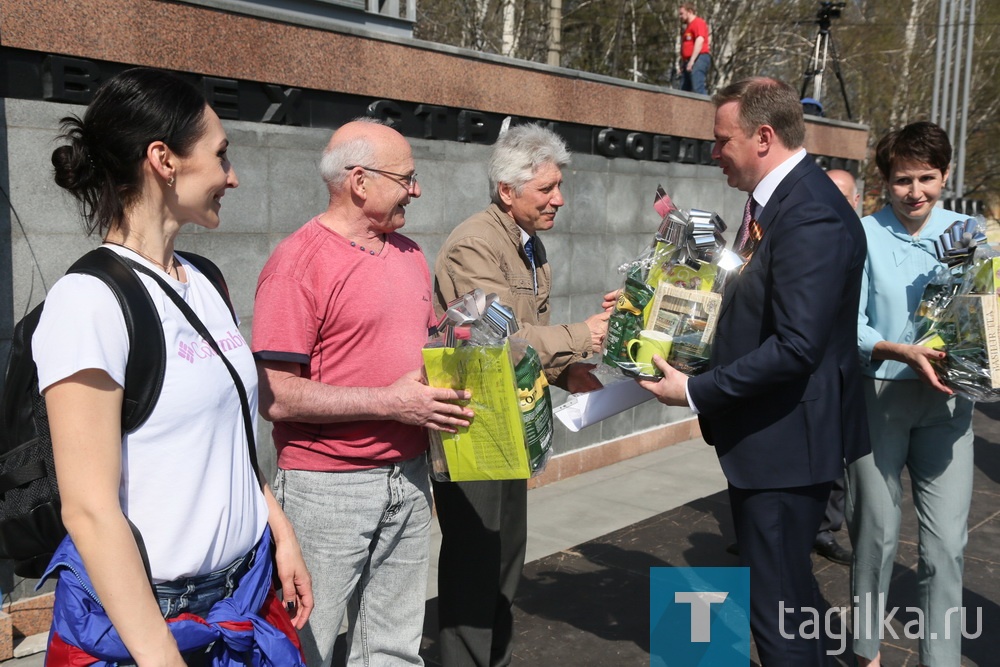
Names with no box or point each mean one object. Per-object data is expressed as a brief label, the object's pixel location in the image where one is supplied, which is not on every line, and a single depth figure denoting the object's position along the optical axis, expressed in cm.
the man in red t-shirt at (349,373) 250
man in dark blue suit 263
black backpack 168
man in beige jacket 322
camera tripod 1137
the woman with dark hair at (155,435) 163
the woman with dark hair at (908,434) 349
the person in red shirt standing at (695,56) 1255
